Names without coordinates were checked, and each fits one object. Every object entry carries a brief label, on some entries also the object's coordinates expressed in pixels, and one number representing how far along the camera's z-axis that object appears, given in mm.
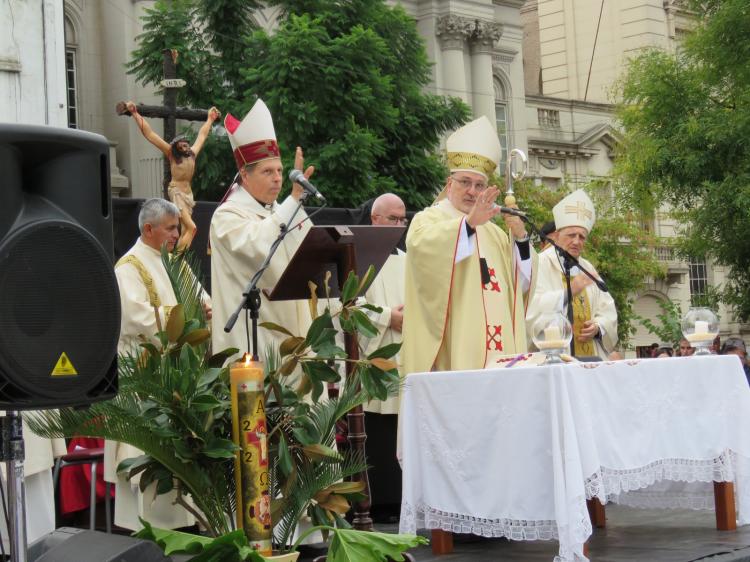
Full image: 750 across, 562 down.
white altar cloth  5836
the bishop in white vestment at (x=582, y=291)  8983
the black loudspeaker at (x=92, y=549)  4000
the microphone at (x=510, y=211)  6603
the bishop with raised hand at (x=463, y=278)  7141
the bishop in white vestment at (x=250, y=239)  6863
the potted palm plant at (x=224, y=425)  4785
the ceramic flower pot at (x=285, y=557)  4759
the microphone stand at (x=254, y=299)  5543
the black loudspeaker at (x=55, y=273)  3729
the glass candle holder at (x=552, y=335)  6328
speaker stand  3803
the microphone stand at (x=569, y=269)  7397
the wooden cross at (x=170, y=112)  12797
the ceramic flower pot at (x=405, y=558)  5047
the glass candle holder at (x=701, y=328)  7613
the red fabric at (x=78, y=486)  7867
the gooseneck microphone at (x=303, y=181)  5547
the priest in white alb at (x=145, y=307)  6637
